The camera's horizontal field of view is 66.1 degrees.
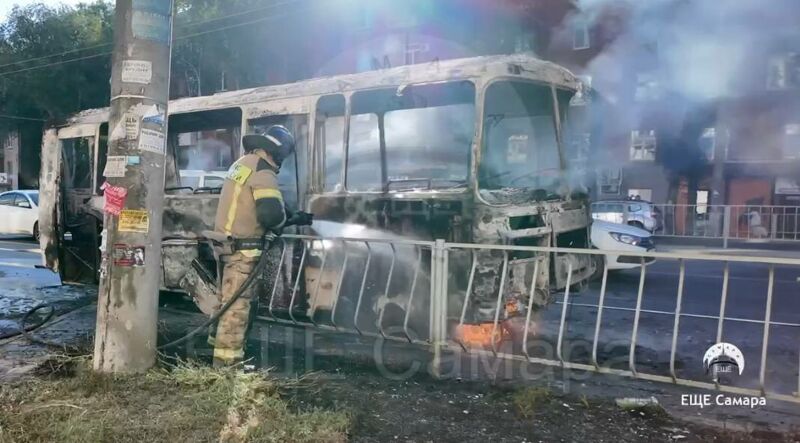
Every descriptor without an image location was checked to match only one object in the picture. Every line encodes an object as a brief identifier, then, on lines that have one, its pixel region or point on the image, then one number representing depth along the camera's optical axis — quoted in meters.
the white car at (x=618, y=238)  11.10
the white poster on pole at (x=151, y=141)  4.26
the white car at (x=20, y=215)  16.86
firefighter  4.64
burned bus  5.00
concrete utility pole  4.22
